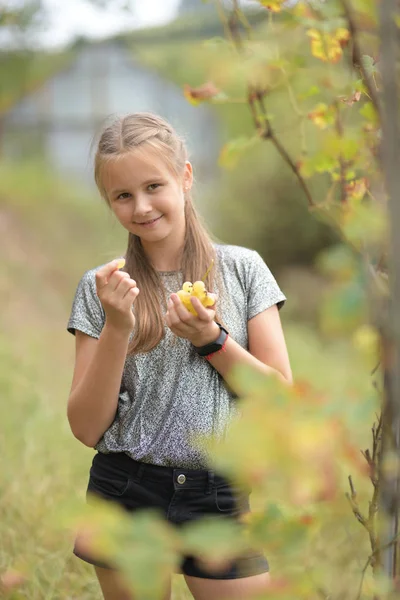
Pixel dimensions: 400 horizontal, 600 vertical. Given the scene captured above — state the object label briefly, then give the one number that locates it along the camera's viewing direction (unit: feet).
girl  14.62
